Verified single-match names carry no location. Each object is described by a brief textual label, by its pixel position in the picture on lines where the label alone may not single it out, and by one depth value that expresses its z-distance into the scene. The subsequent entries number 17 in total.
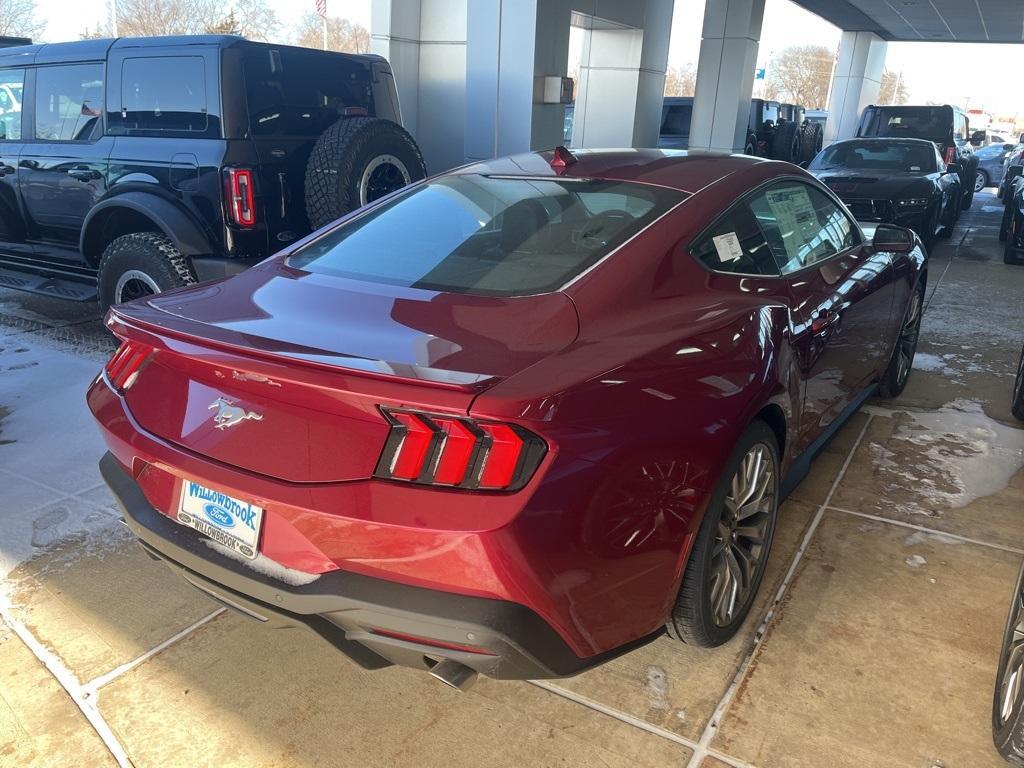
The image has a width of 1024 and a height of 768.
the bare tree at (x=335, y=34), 63.06
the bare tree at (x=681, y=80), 78.00
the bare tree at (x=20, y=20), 40.59
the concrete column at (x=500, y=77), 9.88
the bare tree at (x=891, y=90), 87.65
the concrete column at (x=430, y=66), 10.73
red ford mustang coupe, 1.76
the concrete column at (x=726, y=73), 15.66
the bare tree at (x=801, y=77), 72.00
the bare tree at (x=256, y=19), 50.35
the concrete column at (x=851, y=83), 28.56
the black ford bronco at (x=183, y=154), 4.84
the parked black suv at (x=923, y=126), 14.20
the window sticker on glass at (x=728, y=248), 2.65
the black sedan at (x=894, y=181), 9.43
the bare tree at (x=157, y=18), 46.38
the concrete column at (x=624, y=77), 12.77
